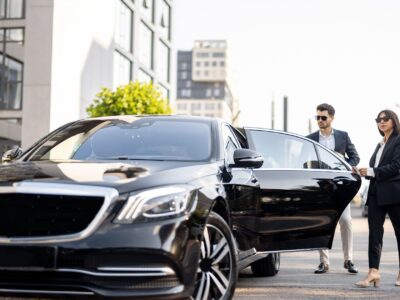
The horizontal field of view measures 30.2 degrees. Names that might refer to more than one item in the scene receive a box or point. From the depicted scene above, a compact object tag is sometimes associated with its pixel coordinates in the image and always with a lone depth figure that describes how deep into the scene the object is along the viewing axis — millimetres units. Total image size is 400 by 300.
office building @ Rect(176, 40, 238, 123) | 193000
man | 9055
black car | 4246
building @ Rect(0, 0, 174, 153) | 33469
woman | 7449
